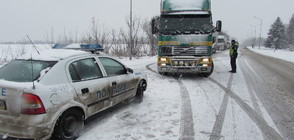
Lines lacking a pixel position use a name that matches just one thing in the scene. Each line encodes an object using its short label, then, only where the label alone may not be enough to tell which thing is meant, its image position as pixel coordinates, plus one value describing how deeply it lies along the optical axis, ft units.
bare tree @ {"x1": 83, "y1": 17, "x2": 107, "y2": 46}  61.52
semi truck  27.78
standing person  35.83
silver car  9.55
